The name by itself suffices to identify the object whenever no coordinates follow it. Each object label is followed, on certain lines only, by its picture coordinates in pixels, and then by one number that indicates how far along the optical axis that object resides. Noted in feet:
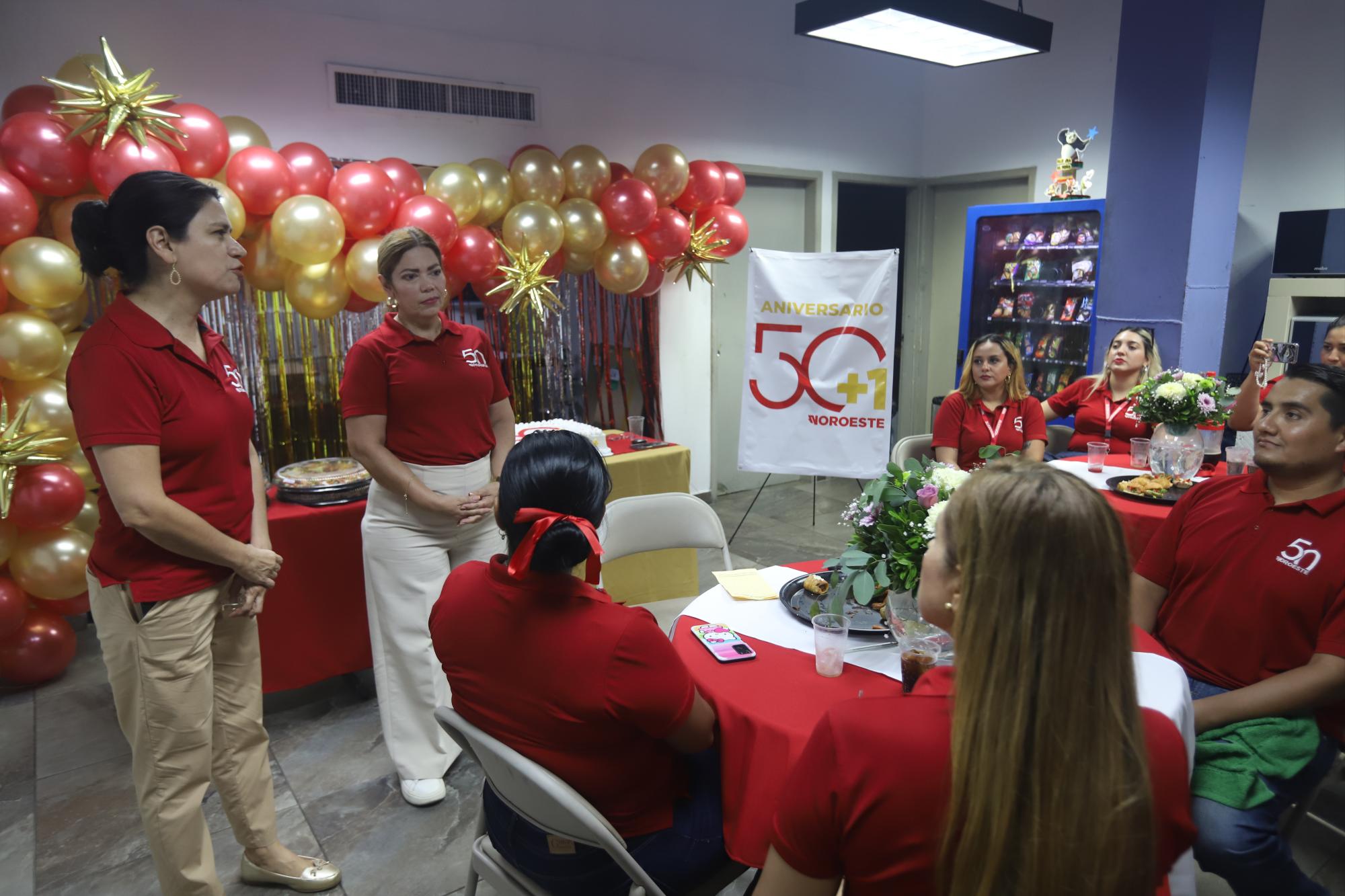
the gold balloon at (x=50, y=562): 9.62
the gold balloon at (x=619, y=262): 13.61
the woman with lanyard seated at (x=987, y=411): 11.71
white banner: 11.48
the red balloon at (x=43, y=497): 9.29
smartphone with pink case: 5.43
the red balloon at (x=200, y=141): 9.63
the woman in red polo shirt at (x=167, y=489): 5.32
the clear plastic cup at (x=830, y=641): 5.10
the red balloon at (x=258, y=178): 10.07
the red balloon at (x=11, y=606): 9.64
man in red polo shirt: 5.28
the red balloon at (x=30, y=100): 9.43
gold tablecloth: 11.85
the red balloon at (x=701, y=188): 14.73
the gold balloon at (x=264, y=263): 10.54
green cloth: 5.32
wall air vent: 12.99
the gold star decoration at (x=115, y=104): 8.94
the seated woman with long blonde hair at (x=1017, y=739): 2.67
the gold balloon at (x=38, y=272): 8.99
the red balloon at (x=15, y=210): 8.87
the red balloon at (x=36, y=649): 10.04
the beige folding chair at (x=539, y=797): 4.08
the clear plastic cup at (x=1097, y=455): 10.08
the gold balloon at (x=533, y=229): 12.30
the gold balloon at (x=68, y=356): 9.54
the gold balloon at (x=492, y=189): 12.49
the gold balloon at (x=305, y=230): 10.11
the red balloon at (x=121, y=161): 9.13
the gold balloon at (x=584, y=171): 13.46
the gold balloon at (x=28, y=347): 8.97
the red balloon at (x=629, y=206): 13.28
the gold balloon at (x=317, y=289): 10.72
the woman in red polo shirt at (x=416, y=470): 7.77
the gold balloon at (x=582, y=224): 13.03
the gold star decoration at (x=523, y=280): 12.30
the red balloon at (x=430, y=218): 10.84
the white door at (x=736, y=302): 18.21
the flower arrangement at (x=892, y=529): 5.06
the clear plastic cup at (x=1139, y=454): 10.16
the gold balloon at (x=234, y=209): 9.59
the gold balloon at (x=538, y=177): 12.92
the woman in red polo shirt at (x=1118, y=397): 12.17
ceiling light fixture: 9.96
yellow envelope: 6.46
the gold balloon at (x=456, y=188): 11.72
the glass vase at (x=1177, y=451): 9.11
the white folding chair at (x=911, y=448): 12.20
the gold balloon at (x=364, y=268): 10.72
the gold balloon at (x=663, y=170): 14.03
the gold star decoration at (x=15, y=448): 8.99
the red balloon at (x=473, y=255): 11.73
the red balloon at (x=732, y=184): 15.64
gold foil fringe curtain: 12.46
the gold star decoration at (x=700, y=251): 14.85
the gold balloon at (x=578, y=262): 13.53
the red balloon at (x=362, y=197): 10.63
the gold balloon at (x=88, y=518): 9.98
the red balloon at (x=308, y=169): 10.71
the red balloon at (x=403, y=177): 11.54
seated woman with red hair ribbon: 4.19
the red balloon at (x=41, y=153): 9.01
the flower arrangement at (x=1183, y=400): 9.18
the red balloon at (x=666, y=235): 14.05
